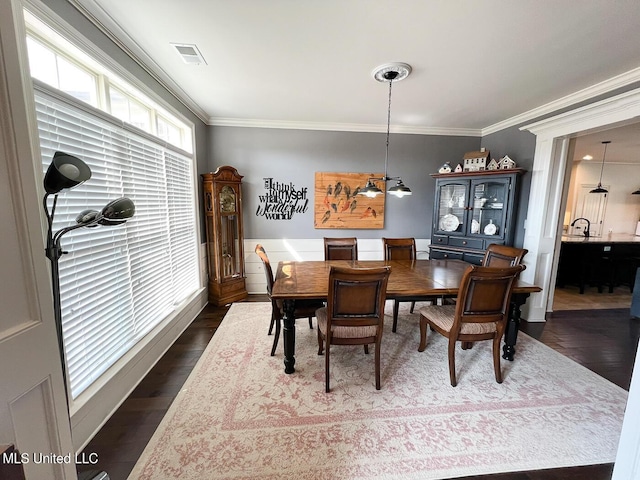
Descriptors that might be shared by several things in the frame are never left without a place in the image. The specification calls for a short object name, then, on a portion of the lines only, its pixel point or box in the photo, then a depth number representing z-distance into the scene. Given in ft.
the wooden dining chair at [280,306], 7.66
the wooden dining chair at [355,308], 5.91
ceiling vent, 6.57
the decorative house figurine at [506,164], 10.76
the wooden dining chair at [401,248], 10.87
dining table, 6.71
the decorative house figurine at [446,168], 12.34
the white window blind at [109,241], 4.76
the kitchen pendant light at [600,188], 16.32
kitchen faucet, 18.53
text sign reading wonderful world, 13.11
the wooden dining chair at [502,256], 8.25
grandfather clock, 11.27
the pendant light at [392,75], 7.34
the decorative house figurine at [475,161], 11.72
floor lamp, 3.39
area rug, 4.68
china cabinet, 10.84
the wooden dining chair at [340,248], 10.60
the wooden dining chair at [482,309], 6.23
